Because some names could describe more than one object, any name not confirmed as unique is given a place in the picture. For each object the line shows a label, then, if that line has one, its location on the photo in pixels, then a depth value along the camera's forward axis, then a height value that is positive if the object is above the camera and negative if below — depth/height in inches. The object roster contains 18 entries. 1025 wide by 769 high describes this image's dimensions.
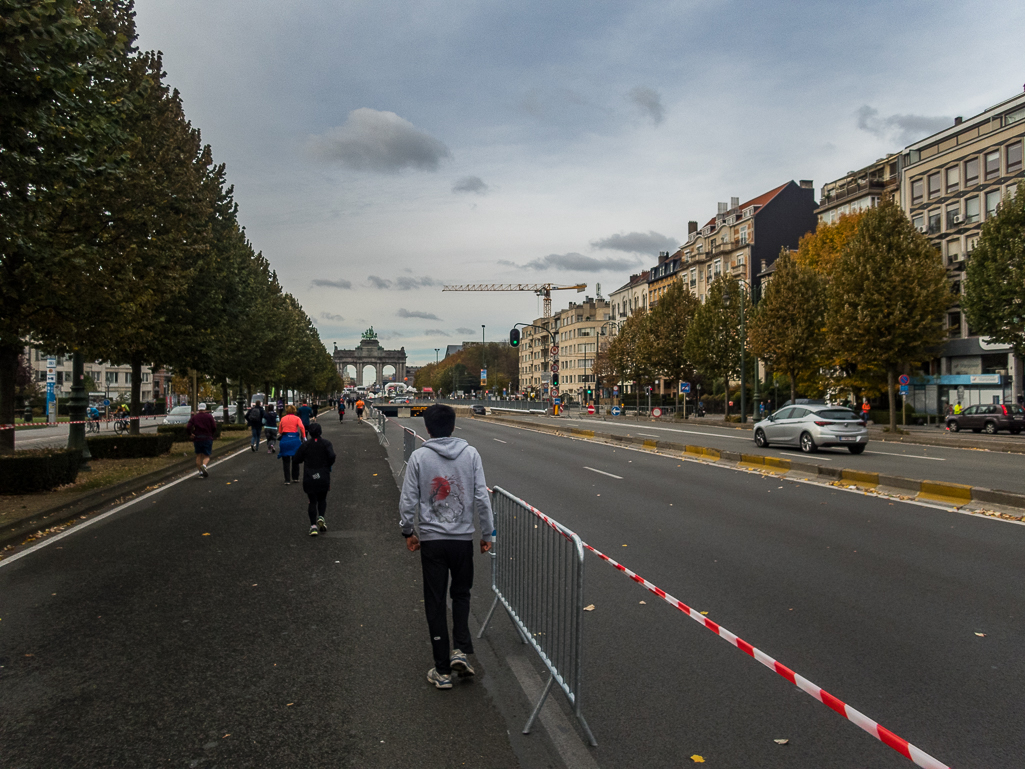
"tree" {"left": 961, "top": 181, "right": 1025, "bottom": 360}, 1401.3 +194.3
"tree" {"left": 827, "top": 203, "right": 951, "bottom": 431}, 1537.5 +182.7
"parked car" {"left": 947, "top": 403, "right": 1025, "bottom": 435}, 1421.0 -66.4
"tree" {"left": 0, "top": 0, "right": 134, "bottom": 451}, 315.9 +117.3
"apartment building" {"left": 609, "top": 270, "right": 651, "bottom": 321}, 4362.7 +540.5
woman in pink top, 610.9 -34.7
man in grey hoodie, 190.5 -32.6
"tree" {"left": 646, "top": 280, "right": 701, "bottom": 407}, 2593.5 +186.3
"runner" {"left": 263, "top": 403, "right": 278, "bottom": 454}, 1077.1 -47.1
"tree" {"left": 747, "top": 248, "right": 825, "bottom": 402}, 1877.5 +163.5
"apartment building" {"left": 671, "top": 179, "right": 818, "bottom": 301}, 3016.7 +618.1
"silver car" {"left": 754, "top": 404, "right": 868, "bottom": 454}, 877.8 -50.8
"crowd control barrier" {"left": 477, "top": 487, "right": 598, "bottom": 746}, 167.0 -51.6
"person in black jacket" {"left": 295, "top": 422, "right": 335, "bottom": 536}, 394.3 -40.2
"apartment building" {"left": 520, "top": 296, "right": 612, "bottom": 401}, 5319.9 +335.9
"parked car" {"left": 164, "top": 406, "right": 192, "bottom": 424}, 1752.0 -49.1
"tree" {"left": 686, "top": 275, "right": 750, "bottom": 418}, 2320.4 +157.7
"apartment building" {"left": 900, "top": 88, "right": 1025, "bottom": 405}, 1727.4 +452.5
